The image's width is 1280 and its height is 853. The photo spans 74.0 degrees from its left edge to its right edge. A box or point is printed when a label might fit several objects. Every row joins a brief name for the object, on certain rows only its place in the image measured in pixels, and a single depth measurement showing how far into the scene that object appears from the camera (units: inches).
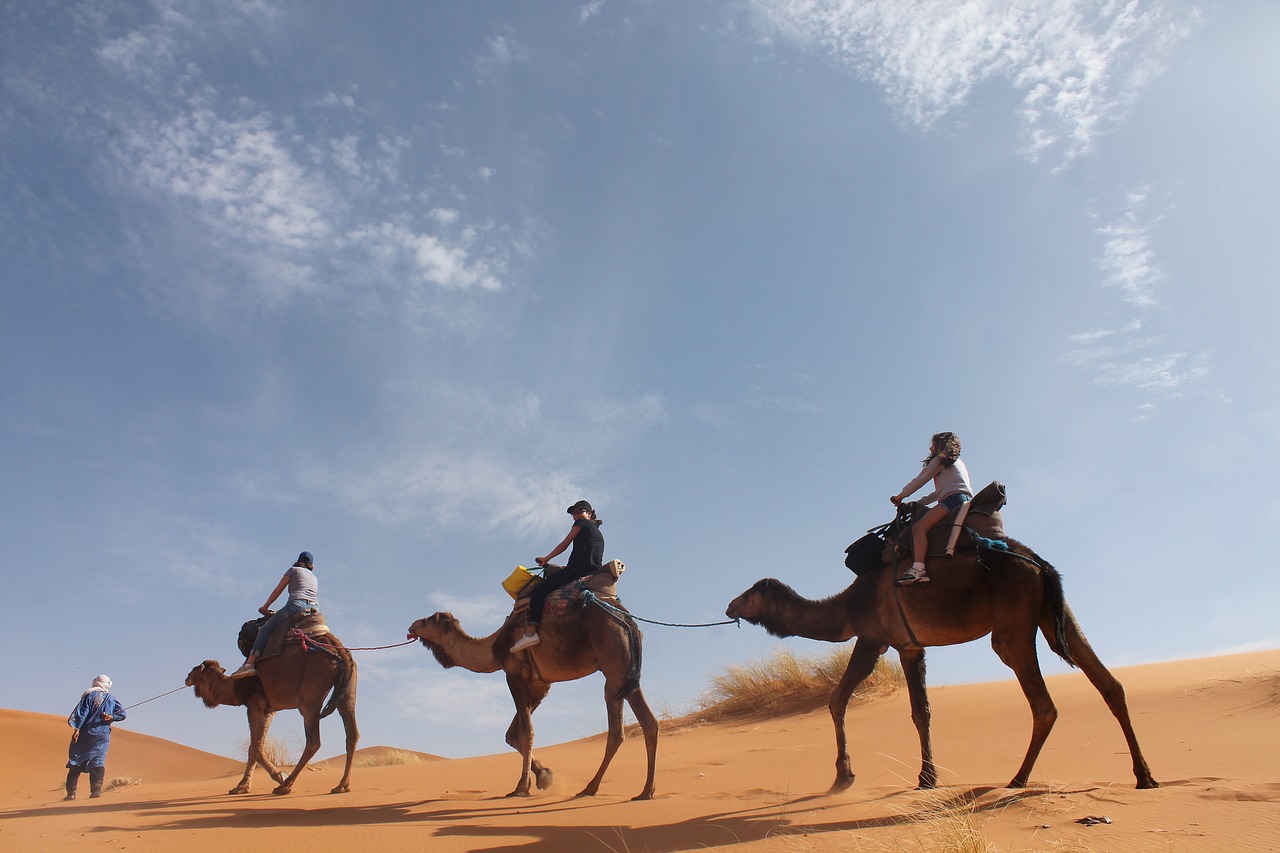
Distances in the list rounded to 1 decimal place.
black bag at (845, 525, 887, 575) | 376.7
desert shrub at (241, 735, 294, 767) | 743.0
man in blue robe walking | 609.6
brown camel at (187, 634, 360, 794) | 503.8
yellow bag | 451.8
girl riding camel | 339.0
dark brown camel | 308.8
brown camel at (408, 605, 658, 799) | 390.9
